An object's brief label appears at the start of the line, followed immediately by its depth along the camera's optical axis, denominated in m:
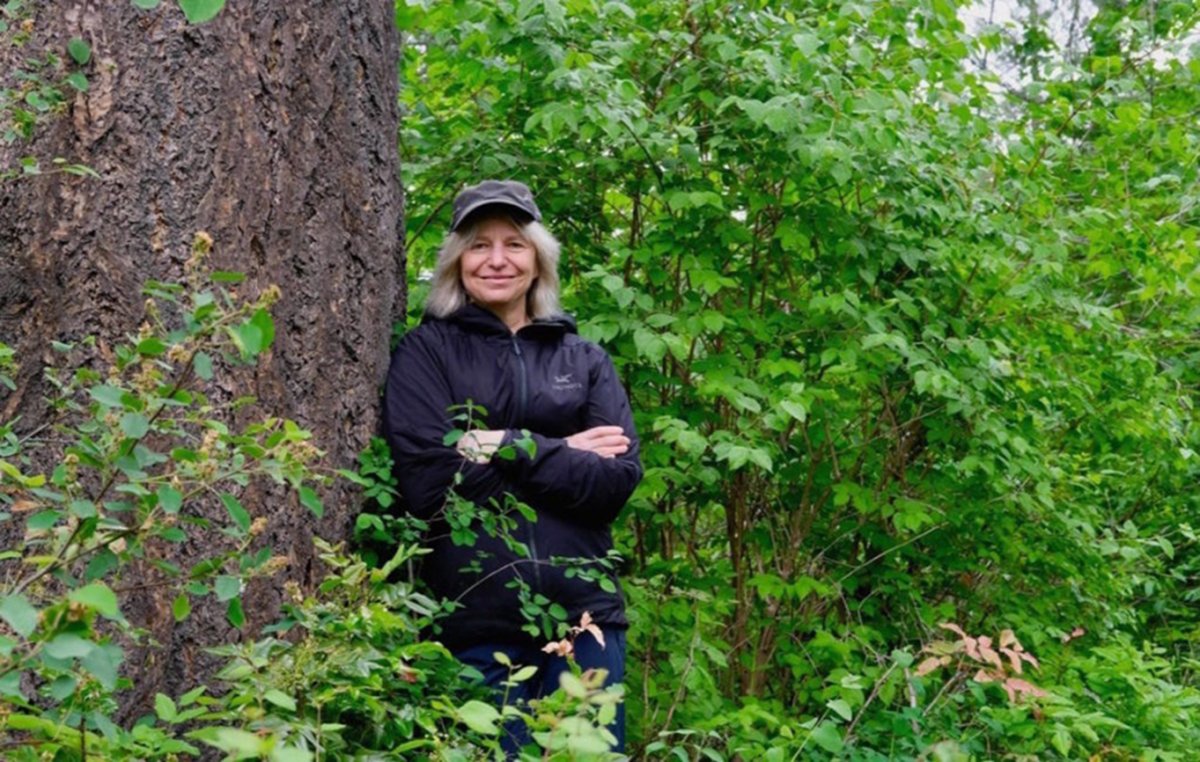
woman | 3.41
